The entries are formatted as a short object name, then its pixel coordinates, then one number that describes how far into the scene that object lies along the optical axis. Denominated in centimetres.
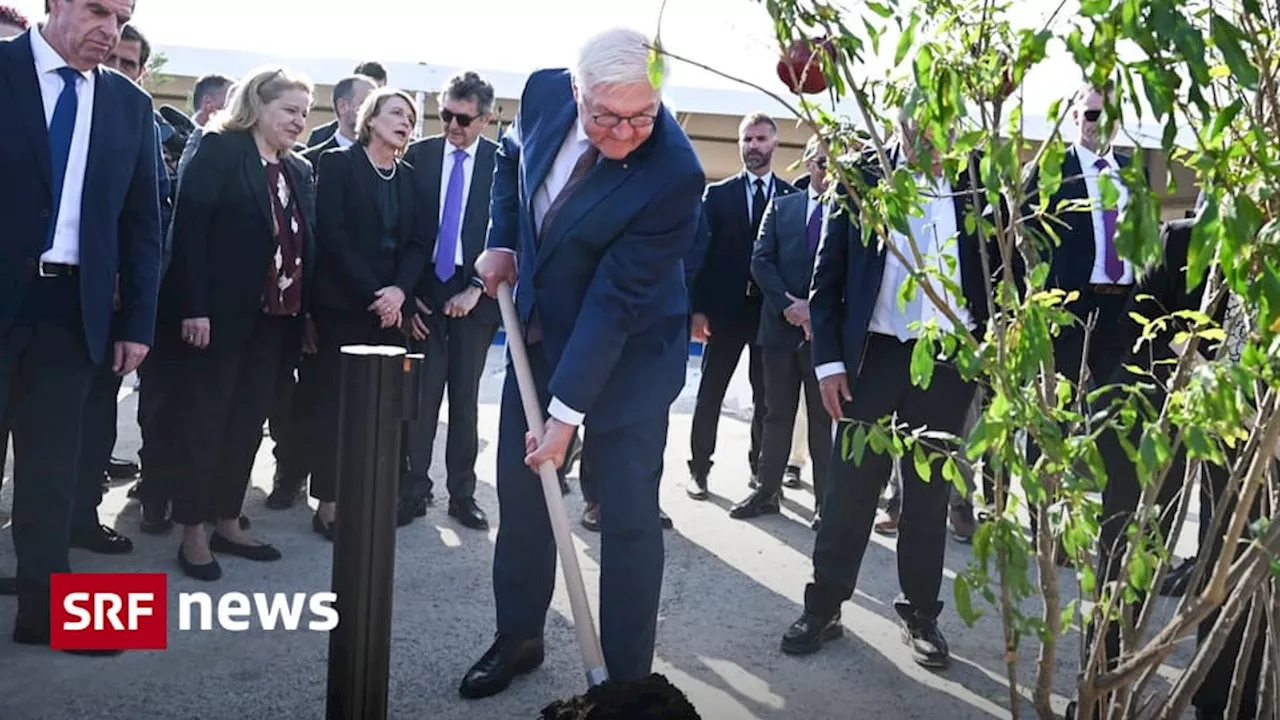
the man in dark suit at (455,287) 623
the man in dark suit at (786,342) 679
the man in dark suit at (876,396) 439
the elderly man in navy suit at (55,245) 401
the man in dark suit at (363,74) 762
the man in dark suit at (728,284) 721
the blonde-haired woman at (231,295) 506
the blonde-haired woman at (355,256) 576
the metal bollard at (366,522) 297
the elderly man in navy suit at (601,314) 359
